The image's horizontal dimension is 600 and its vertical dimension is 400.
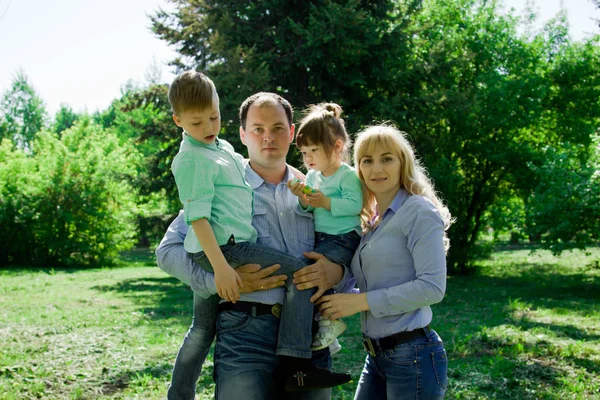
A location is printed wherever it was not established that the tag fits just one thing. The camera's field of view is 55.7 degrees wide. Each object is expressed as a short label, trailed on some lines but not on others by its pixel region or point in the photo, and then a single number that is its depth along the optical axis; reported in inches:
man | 94.7
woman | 97.6
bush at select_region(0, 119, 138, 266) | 917.2
